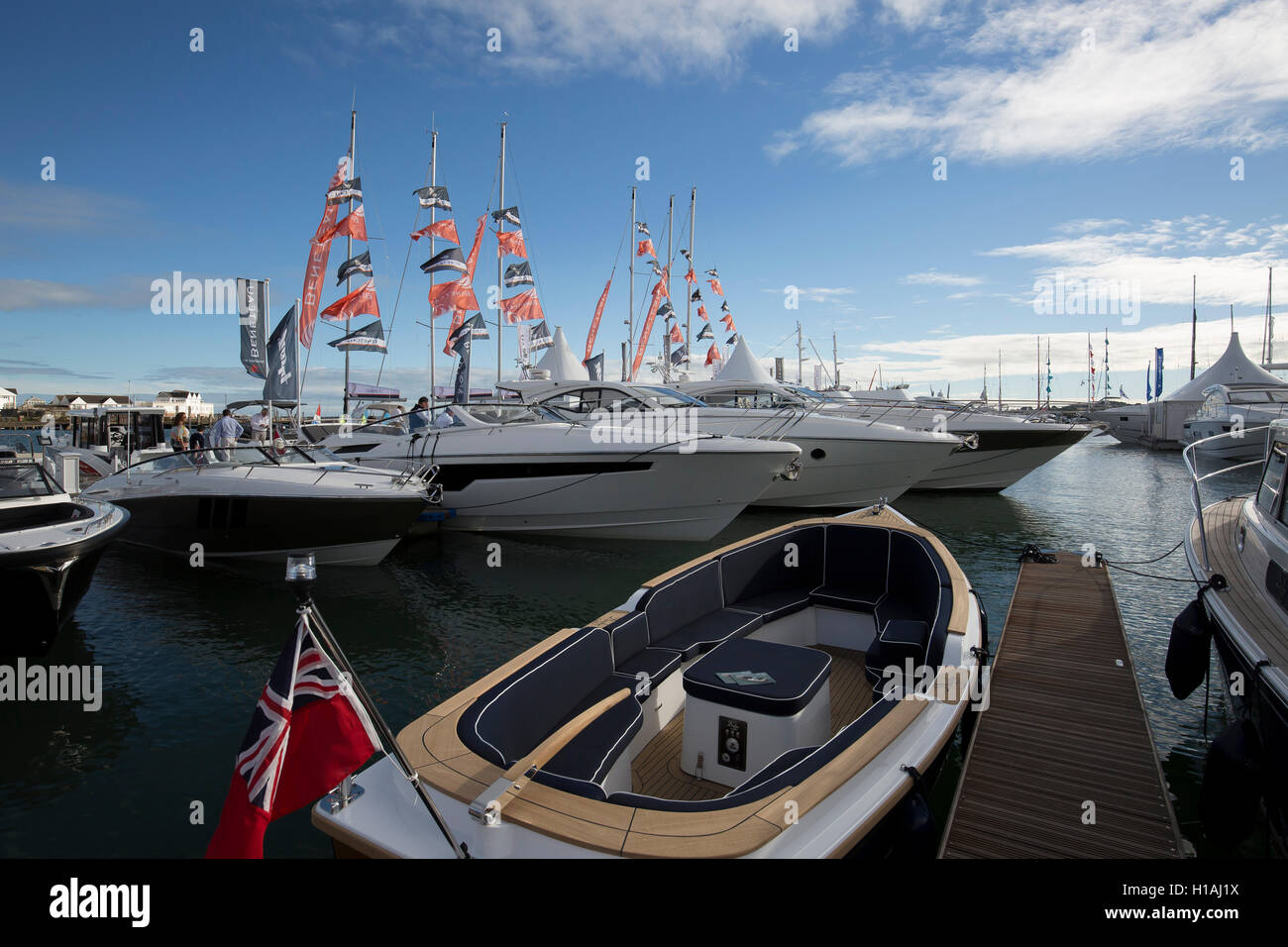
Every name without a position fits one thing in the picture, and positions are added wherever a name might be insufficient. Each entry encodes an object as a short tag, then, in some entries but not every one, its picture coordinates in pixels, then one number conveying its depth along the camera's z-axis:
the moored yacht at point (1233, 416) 30.67
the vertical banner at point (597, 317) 28.56
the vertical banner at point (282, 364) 12.64
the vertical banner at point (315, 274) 15.21
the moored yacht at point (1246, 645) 3.71
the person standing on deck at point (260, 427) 13.91
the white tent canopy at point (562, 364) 20.92
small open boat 2.44
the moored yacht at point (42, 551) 5.83
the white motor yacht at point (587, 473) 11.44
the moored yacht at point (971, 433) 16.84
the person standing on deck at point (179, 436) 12.96
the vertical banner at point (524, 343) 22.94
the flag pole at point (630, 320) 29.30
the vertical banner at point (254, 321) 12.12
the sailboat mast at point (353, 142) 16.67
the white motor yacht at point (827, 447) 14.22
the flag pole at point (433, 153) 21.44
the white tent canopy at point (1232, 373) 41.74
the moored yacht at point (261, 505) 9.49
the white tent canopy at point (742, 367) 22.25
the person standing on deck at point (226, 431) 11.62
